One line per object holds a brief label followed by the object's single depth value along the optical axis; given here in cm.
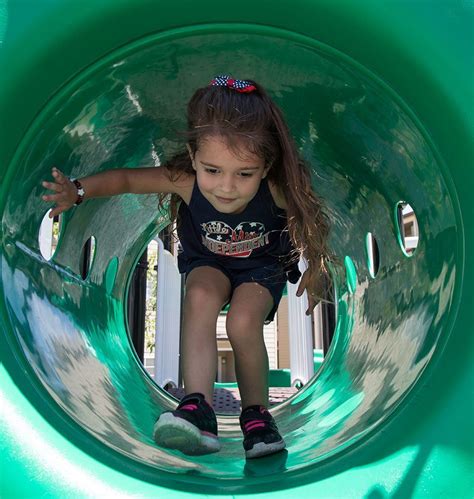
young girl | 153
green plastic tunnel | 106
